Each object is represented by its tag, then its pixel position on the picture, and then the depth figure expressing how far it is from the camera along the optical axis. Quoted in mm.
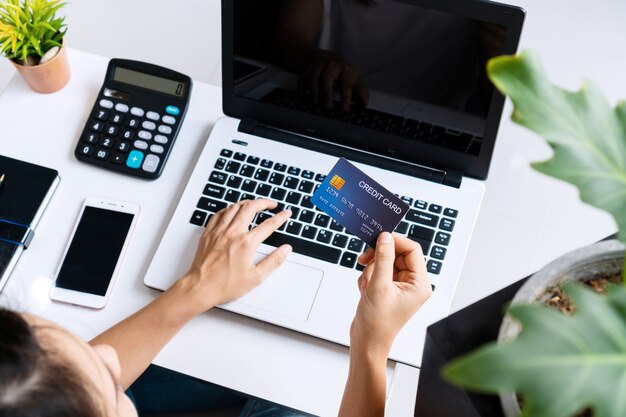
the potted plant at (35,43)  1071
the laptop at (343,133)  925
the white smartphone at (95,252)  1014
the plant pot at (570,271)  517
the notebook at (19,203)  1033
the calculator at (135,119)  1106
